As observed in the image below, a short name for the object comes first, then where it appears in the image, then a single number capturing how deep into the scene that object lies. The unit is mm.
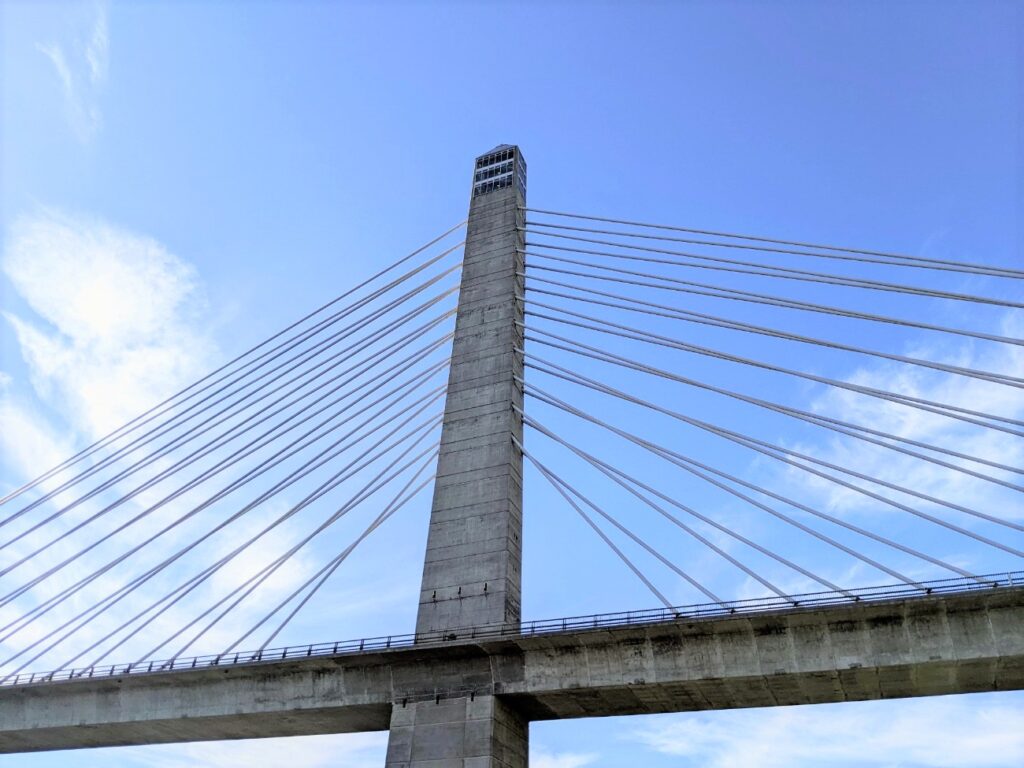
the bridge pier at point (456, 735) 32531
